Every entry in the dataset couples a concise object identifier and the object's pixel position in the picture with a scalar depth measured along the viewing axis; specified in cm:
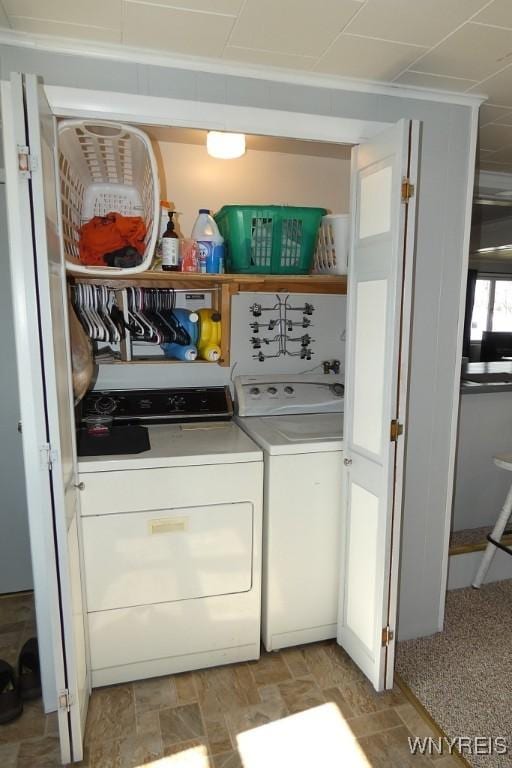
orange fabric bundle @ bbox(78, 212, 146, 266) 208
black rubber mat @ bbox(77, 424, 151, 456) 196
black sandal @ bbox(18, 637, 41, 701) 193
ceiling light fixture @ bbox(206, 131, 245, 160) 221
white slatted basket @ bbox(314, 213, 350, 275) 229
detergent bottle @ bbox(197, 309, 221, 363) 245
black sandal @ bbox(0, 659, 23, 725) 182
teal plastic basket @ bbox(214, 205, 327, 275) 217
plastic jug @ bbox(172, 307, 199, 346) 244
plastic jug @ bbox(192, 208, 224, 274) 219
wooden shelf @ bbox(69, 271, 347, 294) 211
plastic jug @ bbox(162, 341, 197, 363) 240
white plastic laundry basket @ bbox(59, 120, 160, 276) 189
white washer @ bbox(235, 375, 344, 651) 209
